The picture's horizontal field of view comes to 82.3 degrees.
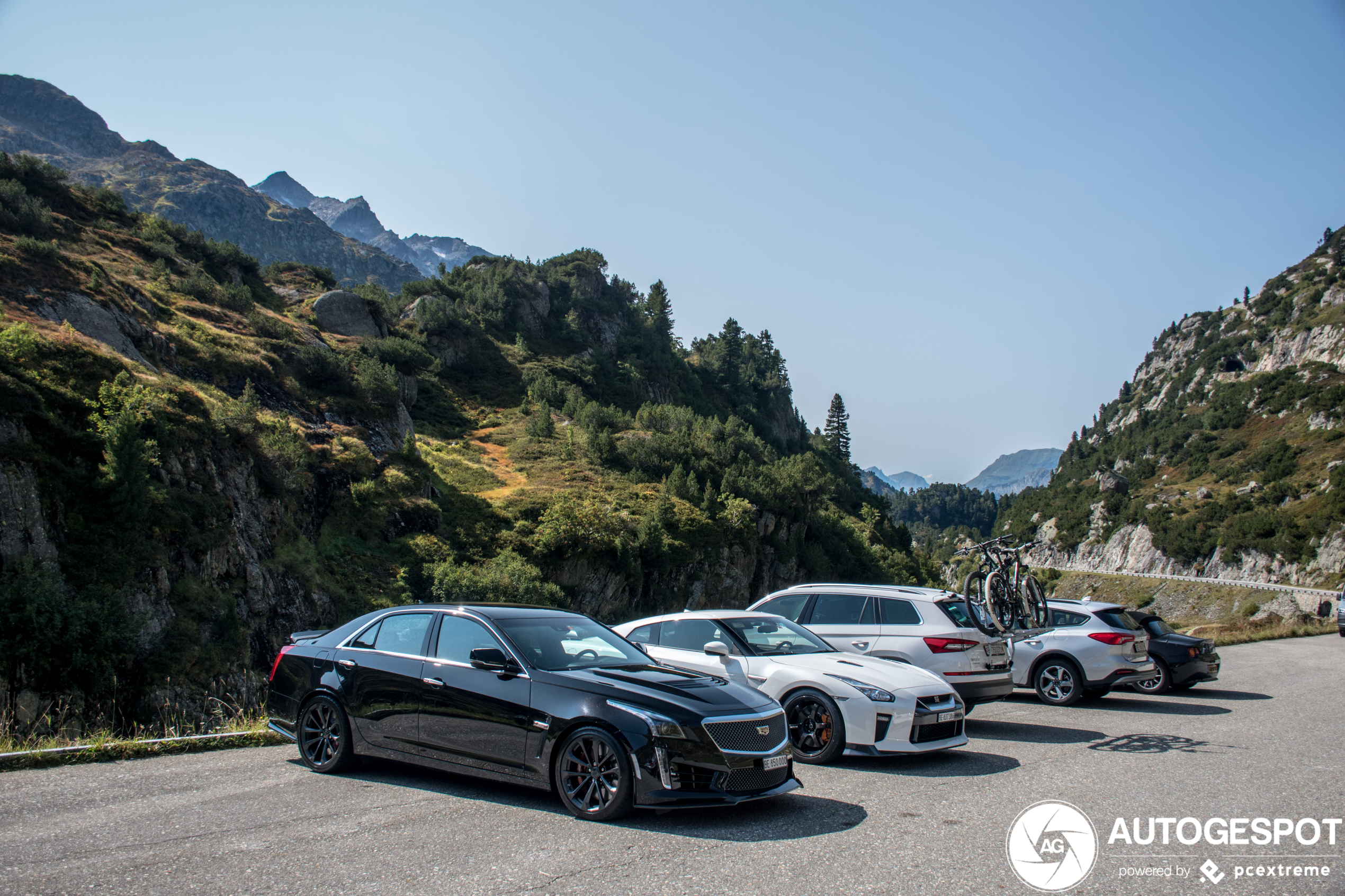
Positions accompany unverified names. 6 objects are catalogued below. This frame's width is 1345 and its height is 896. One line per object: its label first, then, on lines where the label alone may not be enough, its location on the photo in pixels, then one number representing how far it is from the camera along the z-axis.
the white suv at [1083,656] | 11.46
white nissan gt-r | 7.33
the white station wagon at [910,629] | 9.18
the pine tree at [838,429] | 127.12
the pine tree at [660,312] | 115.06
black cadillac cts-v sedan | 5.41
